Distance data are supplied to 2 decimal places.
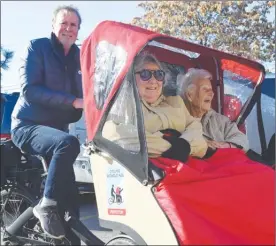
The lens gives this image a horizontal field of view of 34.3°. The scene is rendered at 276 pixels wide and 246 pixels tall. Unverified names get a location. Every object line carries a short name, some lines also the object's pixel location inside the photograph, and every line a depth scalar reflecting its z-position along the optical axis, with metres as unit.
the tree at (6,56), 9.42
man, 3.42
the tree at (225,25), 15.37
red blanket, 2.53
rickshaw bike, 2.58
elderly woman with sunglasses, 2.94
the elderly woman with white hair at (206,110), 3.76
